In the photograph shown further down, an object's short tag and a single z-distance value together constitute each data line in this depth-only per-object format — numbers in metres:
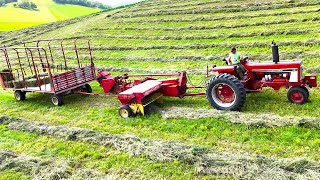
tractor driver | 6.26
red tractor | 5.89
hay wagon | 7.35
